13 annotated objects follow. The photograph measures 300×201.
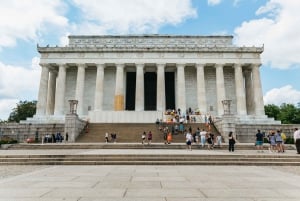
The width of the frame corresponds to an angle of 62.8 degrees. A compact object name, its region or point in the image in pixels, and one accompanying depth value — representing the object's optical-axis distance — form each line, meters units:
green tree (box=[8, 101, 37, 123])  70.94
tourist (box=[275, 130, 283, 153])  18.50
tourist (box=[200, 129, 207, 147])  21.96
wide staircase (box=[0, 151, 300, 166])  13.49
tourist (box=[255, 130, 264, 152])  19.64
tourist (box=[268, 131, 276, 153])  19.34
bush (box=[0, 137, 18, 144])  25.54
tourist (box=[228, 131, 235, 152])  19.03
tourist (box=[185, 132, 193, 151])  20.33
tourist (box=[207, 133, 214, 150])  21.66
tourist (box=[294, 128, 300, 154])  16.75
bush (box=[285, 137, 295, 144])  27.19
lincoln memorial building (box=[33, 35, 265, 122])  44.38
